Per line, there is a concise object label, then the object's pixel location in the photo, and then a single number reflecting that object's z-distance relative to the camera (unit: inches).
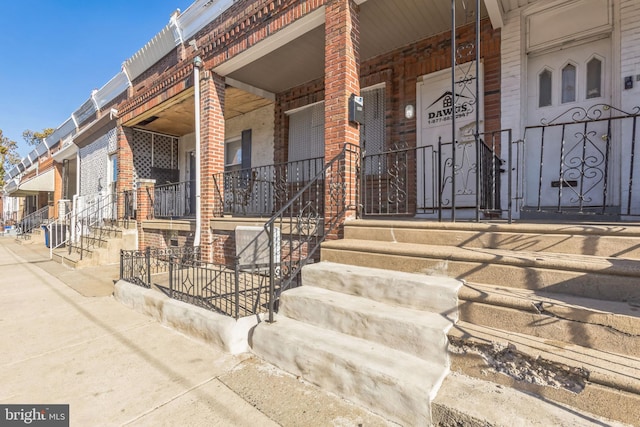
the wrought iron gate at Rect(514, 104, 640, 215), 146.2
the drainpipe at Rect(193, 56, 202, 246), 234.8
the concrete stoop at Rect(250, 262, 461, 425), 74.2
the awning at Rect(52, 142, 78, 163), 514.1
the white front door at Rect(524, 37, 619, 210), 156.2
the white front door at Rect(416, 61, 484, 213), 186.4
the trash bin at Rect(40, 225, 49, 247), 467.9
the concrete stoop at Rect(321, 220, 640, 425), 62.5
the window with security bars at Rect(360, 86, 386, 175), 229.9
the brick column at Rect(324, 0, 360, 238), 154.9
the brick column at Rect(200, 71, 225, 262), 233.9
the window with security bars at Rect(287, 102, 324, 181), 267.3
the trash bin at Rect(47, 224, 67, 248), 440.9
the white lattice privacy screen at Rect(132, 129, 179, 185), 380.4
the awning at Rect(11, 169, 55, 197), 596.1
